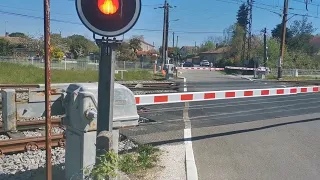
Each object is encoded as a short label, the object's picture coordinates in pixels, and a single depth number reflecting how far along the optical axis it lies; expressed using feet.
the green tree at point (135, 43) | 222.32
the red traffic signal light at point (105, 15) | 9.62
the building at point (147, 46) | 433.07
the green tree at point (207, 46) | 451.44
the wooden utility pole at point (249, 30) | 171.32
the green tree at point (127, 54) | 197.06
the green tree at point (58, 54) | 150.14
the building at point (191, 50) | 488.52
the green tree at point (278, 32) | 254.82
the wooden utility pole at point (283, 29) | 113.70
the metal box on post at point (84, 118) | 12.21
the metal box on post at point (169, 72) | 96.27
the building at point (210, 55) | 357.49
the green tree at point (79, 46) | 227.61
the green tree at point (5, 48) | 196.05
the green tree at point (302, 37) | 246.06
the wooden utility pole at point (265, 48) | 137.18
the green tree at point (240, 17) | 299.05
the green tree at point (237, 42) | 228.53
